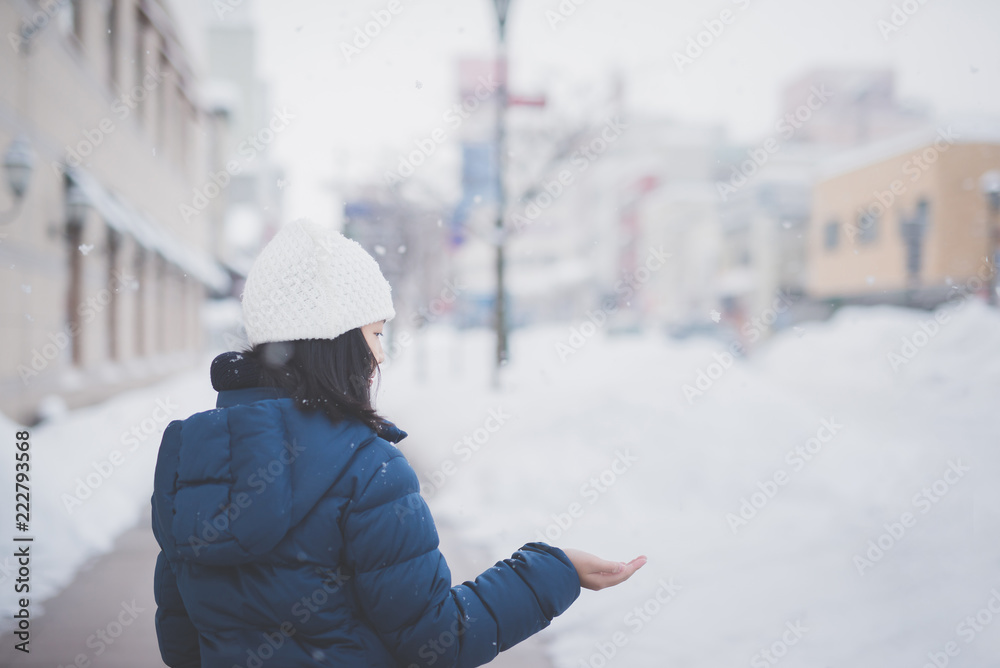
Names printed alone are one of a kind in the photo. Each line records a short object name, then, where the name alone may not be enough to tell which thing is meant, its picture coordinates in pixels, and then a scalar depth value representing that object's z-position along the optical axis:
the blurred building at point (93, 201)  8.09
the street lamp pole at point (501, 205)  8.16
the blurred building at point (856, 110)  44.59
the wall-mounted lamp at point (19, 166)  6.15
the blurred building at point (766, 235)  30.31
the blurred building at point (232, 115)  21.80
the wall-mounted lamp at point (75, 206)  9.28
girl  1.28
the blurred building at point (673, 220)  39.25
